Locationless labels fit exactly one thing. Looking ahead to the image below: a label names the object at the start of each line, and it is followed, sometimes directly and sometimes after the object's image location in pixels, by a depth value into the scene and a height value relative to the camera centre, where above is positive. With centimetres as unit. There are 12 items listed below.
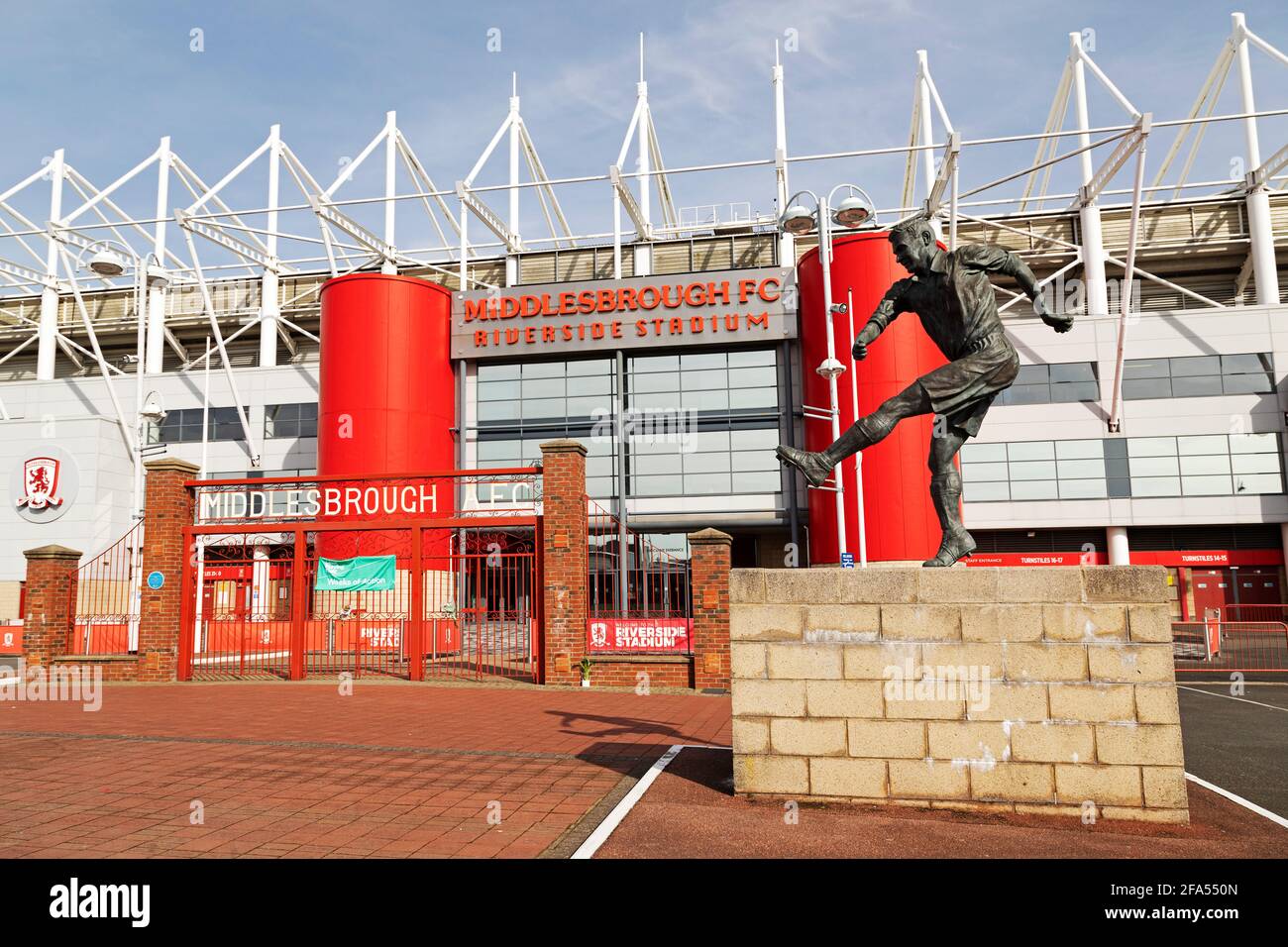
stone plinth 541 -82
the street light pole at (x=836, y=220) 1827 +791
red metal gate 1462 -94
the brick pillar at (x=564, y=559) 1369 +32
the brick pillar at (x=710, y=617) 1295 -66
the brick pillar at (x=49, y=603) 1540 -24
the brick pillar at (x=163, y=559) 1490 +52
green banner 1565 +15
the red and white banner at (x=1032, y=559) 2892 +29
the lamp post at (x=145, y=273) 2204 +847
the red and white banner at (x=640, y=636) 1377 -97
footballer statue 616 +157
